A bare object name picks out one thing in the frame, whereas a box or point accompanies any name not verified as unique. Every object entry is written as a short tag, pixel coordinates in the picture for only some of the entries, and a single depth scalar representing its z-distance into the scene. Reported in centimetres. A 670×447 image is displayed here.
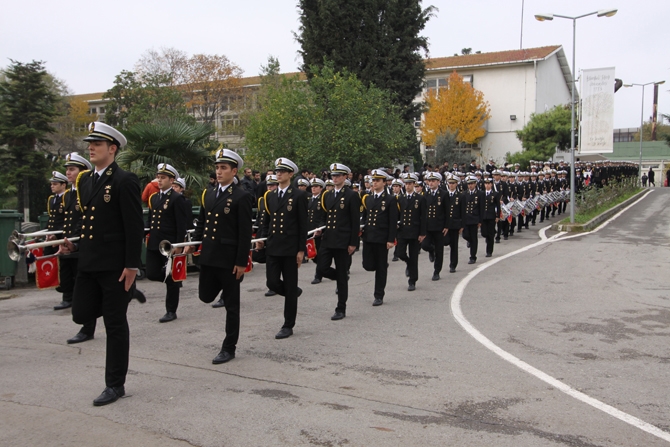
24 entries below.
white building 5781
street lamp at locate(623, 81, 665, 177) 4731
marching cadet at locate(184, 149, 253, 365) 631
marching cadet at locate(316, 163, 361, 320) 866
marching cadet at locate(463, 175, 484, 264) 1451
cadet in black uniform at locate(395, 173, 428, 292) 1092
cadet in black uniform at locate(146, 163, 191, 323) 834
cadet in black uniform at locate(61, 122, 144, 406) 515
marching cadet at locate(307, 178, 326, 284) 1173
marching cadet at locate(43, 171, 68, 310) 904
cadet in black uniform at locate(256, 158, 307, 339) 739
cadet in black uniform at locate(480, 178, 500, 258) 1544
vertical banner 2119
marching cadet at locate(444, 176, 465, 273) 1306
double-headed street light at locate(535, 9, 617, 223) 2155
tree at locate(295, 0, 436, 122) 3525
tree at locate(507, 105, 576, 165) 4851
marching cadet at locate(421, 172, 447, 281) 1226
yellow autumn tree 5294
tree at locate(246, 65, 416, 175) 2566
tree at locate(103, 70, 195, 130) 4125
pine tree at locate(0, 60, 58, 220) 2083
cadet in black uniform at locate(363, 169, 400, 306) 959
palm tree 1498
